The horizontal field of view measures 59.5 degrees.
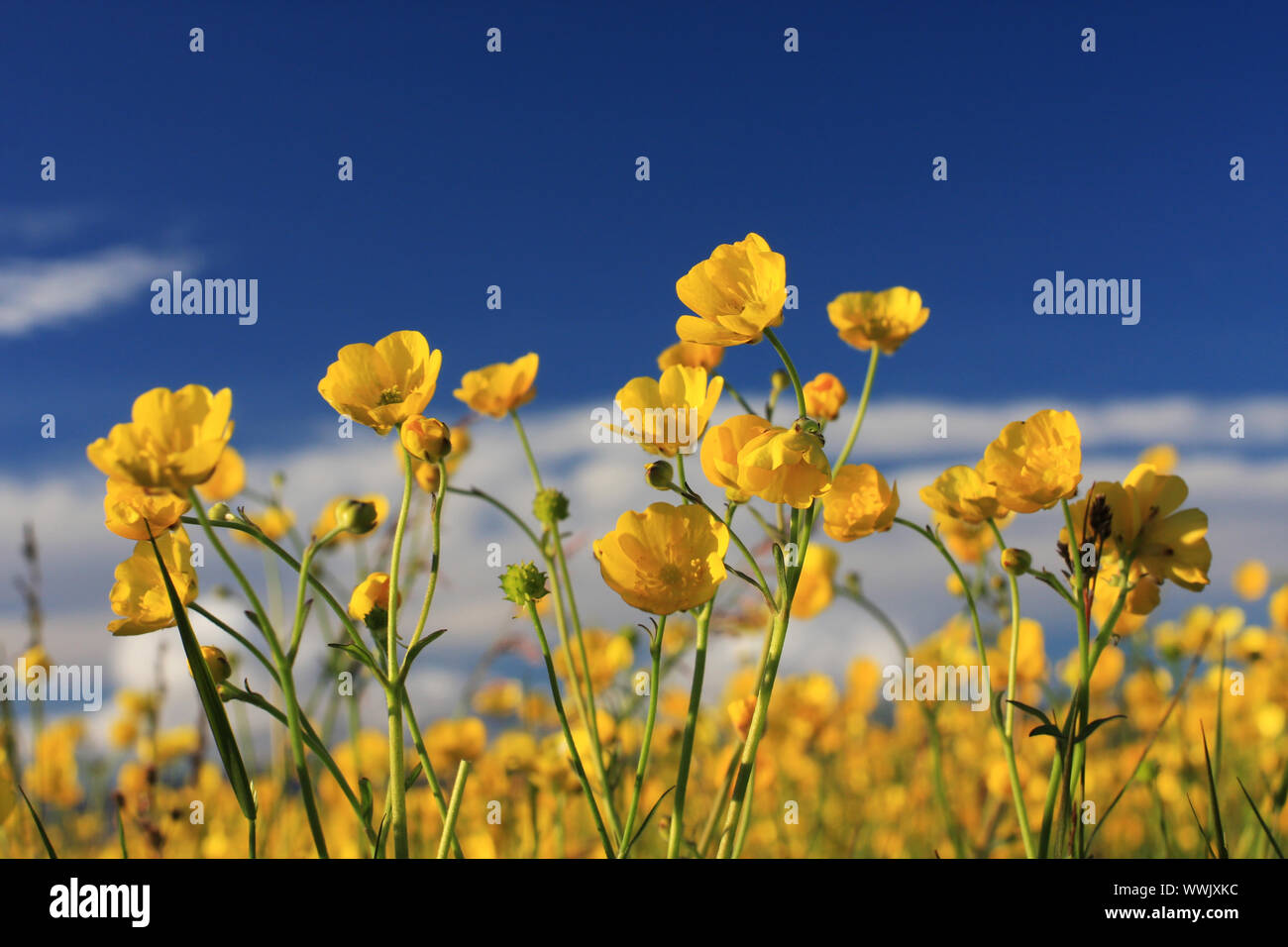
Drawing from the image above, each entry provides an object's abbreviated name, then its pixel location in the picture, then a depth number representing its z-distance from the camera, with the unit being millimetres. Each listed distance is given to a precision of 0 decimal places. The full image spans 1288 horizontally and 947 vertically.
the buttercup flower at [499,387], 294
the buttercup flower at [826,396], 273
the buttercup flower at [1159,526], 229
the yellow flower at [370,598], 221
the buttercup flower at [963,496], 239
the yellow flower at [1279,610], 485
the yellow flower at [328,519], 323
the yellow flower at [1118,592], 237
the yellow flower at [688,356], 285
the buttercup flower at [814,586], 375
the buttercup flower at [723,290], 216
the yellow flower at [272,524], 381
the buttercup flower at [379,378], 222
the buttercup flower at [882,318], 286
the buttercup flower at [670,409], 218
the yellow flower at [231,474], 314
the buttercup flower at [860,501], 223
